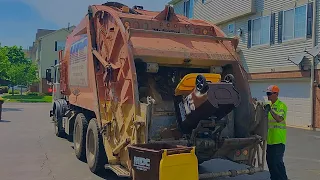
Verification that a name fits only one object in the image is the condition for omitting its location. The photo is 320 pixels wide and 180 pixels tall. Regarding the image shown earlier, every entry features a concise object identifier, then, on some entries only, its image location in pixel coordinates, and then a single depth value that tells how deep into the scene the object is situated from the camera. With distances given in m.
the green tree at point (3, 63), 26.58
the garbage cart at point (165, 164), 3.56
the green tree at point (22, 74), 34.58
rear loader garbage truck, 4.14
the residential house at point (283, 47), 11.33
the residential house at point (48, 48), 40.31
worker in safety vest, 4.65
